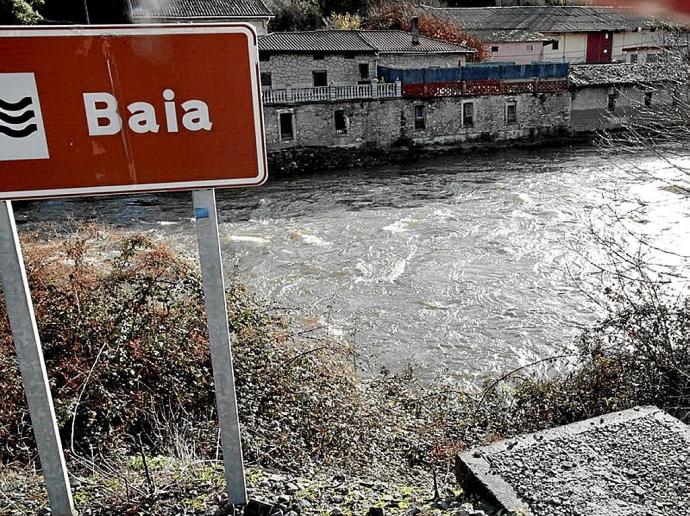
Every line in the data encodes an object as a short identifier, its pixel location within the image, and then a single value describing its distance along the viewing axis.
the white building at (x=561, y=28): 38.19
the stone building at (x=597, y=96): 28.31
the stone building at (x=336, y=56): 27.09
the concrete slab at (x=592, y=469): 3.90
